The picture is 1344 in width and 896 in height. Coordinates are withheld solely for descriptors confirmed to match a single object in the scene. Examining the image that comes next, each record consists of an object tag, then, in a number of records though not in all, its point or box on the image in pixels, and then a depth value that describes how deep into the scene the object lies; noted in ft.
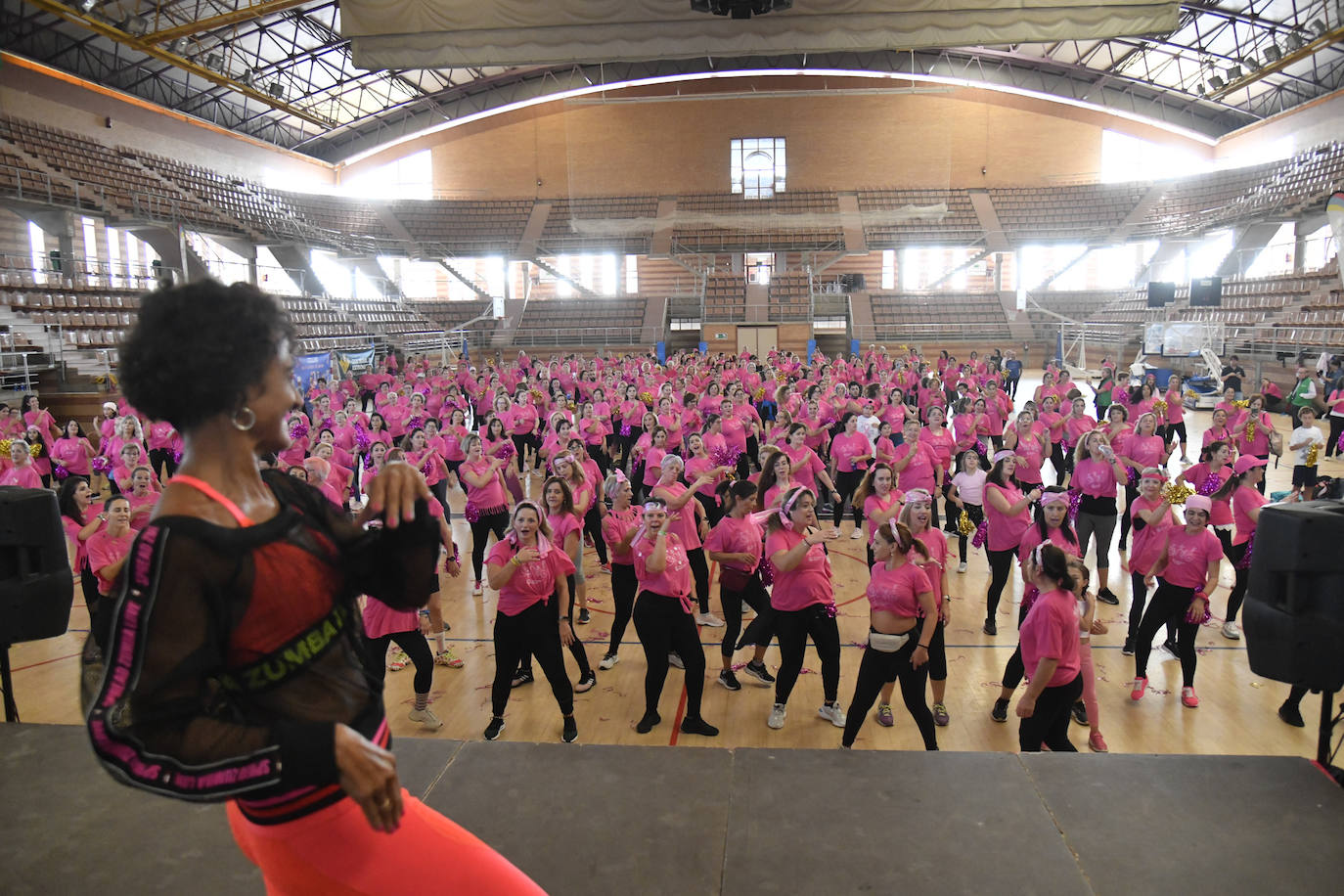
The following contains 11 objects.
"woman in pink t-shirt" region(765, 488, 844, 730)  17.98
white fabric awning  42.32
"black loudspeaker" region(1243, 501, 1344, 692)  9.52
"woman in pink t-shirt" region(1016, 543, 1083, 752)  14.57
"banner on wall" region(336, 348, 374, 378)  69.87
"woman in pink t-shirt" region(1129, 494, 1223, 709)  18.54
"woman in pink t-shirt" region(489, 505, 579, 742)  17.11
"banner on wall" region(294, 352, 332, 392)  58.83
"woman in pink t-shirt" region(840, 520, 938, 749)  16.19
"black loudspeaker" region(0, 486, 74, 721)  10.68
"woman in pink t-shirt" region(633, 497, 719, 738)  17.90
